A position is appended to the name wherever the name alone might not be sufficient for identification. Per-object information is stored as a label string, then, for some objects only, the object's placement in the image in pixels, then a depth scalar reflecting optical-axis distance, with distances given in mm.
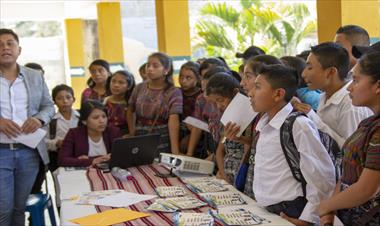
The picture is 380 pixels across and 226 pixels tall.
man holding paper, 3045
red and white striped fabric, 2031
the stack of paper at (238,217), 1889
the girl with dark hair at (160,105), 3674
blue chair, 3389
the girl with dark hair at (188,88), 3842
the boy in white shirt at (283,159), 1931
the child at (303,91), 2710
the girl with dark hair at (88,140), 3416
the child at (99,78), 4742
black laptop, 3076
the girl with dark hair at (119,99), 4086
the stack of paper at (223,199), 2192
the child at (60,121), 3975
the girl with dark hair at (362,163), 1614
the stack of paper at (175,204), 2131
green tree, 11414
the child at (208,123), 3018
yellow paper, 2020
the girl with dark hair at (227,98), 2706
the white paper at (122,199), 2287
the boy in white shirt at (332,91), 2158
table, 2029
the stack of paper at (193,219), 1857
